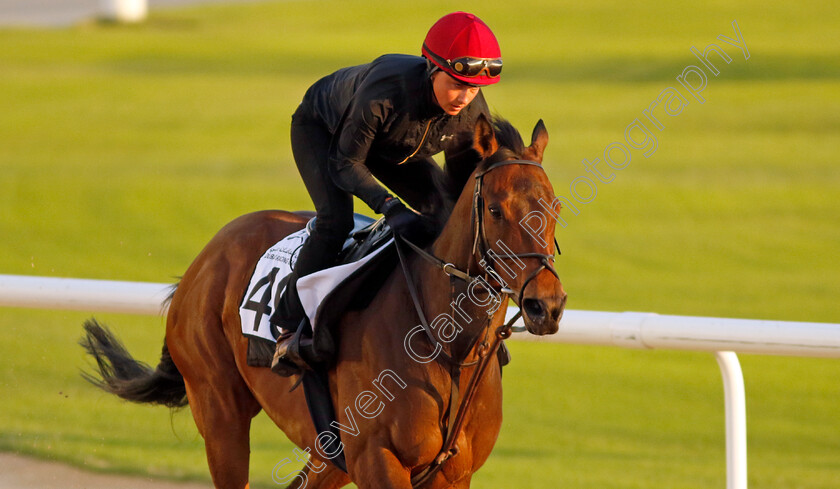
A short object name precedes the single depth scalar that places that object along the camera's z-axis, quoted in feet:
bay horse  21.35
